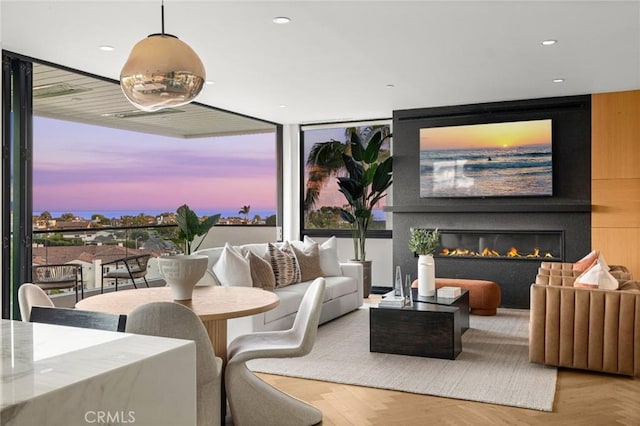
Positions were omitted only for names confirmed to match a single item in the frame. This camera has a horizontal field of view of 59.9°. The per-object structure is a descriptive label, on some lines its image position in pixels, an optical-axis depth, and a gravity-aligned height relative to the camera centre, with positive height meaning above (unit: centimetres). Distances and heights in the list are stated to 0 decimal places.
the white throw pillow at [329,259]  633 -59
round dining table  269 -50
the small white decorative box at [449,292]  490 -76
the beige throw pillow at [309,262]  595 -60
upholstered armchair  377 -84
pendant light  242 +60
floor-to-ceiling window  615 +76
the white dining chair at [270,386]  293 -97
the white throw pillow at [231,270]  459 -52
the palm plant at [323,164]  845 +67
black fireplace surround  645 -4
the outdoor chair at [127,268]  680 -78
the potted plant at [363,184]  750 +32
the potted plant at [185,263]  294 -29
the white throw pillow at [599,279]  390 -51
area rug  356 -118
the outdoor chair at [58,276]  595 -78
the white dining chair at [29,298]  258 -43
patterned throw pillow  548 -59
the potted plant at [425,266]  496 -52
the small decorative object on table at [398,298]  460 -77
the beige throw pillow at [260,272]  504 -60
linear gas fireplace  663 -46
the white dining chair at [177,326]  226 -48
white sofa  451 -89
